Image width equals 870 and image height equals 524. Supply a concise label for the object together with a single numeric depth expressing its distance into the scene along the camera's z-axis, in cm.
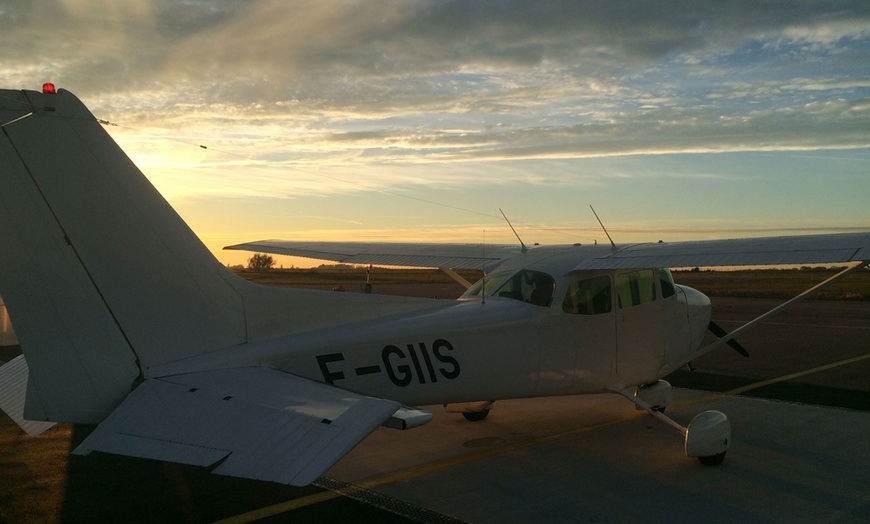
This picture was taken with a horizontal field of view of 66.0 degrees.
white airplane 360
